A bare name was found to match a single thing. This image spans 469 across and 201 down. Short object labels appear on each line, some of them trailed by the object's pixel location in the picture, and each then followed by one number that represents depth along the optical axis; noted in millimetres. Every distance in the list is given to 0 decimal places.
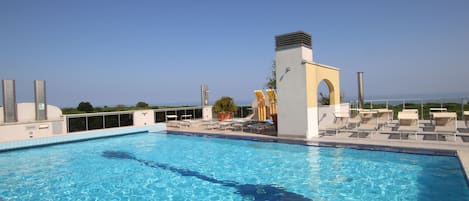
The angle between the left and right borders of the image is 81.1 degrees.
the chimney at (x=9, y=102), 10875
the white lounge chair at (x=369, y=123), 8500
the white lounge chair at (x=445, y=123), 7223
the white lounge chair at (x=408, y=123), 7711
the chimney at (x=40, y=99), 11913
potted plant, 16594
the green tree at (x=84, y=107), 17000
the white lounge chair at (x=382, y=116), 9008
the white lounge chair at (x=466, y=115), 7902
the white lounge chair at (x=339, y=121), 9164
